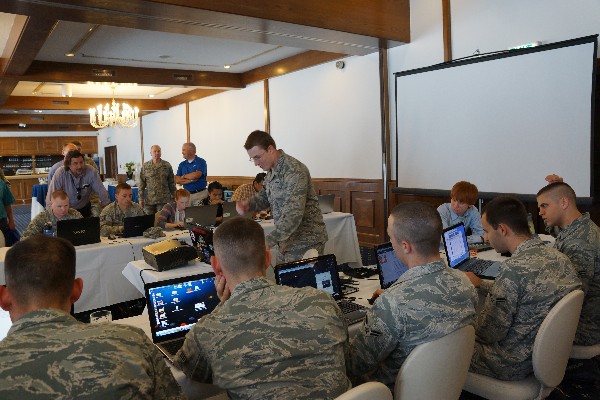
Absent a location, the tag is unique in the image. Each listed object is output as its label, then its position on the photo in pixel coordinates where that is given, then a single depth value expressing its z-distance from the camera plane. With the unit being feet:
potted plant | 40.14
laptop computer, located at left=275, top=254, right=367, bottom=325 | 7.13
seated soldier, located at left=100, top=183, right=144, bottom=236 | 15.29
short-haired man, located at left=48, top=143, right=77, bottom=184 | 19.55
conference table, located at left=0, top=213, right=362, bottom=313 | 12.53
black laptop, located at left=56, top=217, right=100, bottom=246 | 12.36
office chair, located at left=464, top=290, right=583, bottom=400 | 6.19
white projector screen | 14.12
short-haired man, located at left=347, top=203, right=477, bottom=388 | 5.18
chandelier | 30.01
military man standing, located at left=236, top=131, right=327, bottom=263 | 10.37
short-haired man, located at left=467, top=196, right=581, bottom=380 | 6.57
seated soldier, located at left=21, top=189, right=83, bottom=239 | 13.64
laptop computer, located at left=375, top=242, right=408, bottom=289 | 8.14
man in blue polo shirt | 23.36
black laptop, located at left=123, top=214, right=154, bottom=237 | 13.80
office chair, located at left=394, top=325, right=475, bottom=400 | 4.91
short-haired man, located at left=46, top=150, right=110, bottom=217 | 17.80
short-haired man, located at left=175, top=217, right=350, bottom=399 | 4.38
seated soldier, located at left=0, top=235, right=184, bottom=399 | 3.49
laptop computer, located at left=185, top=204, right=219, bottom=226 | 14.53
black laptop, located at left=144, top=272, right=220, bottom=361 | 6.21
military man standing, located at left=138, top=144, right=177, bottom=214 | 22.36
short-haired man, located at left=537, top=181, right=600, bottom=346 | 8.09
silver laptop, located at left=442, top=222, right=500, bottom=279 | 9.87
